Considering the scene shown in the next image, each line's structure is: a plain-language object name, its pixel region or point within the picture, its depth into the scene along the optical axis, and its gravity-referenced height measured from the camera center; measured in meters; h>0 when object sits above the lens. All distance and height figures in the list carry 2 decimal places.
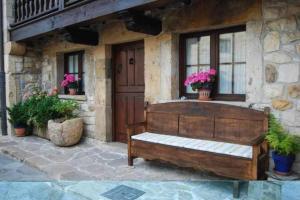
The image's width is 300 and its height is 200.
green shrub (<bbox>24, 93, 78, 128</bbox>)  5.22 -0.41
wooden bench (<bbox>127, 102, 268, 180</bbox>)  2.86 -0.62
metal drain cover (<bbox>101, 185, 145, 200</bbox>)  2.49 -0.92
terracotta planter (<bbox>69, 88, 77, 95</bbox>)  5.68 -0.08
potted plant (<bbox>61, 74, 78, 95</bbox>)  5.62 +0.08
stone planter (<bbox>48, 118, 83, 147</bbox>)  4.88 -0.75
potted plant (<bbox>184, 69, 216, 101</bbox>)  3.66 +0.06
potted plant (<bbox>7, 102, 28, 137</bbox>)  5.88 -0.61
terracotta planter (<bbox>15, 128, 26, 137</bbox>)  5.99 -0.91
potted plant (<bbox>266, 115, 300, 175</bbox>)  2.82 -0.59
